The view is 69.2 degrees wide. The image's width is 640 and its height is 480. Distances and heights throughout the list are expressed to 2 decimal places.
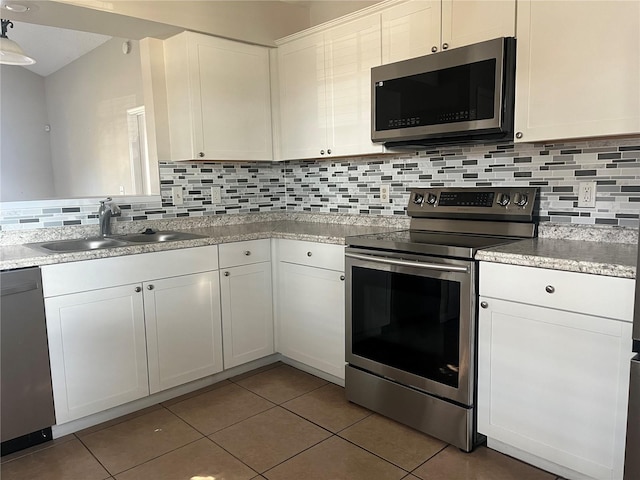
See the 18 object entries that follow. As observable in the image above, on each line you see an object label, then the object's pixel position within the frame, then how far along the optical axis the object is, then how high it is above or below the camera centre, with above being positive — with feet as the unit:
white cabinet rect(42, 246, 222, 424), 7.07 -2.33
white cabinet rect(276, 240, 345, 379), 8.48 -2.36
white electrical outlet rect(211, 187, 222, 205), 10.69 -0.25
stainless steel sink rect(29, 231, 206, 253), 8.21 -1.01
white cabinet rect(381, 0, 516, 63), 6.68 +2.40
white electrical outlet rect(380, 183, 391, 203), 9.65 -0.25
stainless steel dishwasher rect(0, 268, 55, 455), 6.53 -2.49
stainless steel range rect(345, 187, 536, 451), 6.47 -1.92
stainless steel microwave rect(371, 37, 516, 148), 6.69 +1.30
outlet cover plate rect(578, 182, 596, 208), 6.77 -0.25
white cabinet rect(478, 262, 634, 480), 5.22 -2.32
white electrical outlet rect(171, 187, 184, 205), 10.03 -0.21
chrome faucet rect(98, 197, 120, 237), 8.58 -0.50
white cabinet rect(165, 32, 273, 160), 9.29 +1.80
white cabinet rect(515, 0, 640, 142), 5.62 +1.38
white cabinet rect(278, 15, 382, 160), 8.65 +1.84
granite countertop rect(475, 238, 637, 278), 5.16 -0.96
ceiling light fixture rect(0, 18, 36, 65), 8.08 +2.36
